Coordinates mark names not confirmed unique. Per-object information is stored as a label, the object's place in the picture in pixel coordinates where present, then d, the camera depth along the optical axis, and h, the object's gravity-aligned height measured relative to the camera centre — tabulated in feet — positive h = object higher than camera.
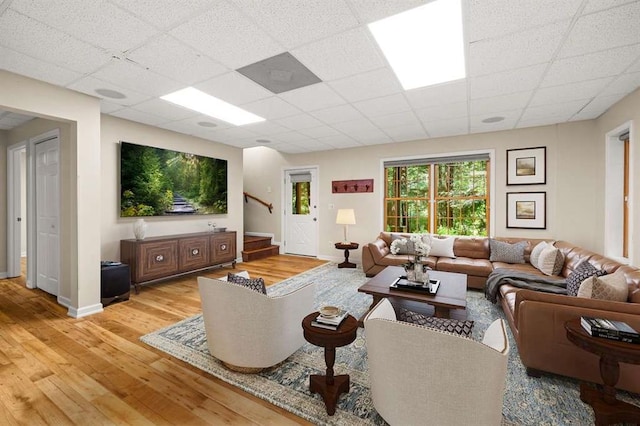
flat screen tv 14.26 +1.65
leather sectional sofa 6.11 -2.87
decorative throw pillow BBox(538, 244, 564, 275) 12.00 -2.21
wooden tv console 13.52 -2.34
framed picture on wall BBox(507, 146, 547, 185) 15.46 +2.53
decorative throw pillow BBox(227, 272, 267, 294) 7.82 -2.02
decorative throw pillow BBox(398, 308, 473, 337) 6.05 -2.54
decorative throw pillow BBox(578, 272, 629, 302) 6.81 -1.91
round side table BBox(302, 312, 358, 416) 5.72 -2.98
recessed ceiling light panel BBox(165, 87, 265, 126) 10.93 +4.61
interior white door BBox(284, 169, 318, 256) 22.63 -0.09
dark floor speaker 11.69 -3.08
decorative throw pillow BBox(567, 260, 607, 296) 8.13 -1.95
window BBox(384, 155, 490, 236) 17.37 +1.01
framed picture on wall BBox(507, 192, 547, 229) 15.51 +0.04
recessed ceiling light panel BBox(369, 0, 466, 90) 6.33 +4.45
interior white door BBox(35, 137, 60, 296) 12.30 -0.12
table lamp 19.31 -0.43
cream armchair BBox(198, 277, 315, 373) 6.66 -2.80
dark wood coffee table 8.67 -2.77
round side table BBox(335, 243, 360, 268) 18.80 -2.51
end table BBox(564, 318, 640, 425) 5.18 -3.19
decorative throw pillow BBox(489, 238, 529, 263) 14.28 -2.14
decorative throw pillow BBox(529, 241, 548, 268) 13.38 -2.06
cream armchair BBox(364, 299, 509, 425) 4.16 -2.57
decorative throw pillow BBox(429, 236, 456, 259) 15.94 -2.09
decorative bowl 6.13 -2.23
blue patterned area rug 5.70 -4.12
